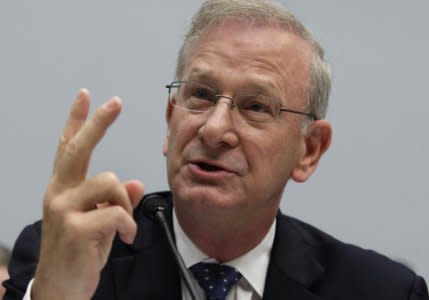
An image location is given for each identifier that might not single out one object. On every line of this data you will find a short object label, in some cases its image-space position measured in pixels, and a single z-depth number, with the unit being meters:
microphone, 2.43
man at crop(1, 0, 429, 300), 2.53
